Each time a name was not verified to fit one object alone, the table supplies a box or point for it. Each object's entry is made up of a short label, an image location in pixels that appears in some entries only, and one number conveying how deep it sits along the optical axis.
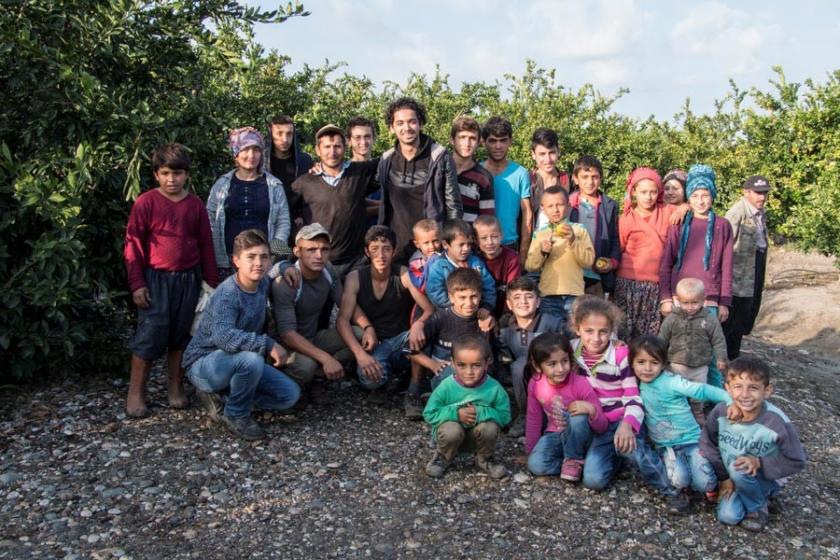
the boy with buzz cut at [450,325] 5.03
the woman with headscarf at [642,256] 5.87
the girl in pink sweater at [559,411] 4.41
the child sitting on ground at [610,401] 4.36
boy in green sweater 4.48
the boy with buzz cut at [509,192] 6.03
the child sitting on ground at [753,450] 4.12
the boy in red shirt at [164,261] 4.97
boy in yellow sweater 5.57
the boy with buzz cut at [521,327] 5.12
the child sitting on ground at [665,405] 4.45
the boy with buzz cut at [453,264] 5.25
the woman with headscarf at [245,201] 5.41
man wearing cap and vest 6.47
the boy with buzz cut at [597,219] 5.91
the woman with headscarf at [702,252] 5.75
